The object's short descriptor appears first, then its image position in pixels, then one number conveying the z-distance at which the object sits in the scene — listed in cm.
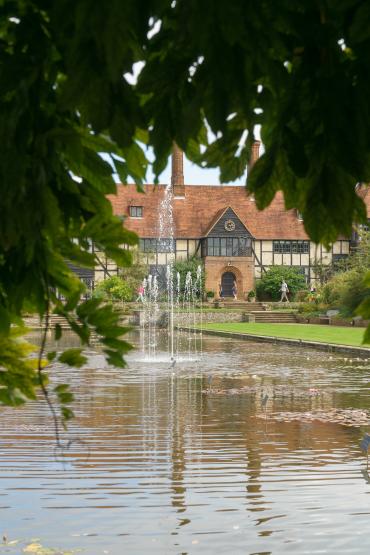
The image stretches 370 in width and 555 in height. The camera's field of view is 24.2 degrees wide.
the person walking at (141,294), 5039
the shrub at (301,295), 5453
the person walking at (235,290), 5844
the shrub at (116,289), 5244
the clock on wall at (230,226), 5866
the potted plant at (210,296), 5688
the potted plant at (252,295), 5634
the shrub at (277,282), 5559
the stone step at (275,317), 4719
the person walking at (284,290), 5381
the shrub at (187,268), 5633
